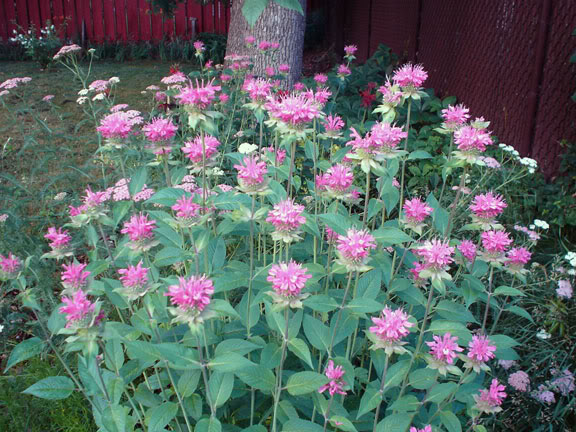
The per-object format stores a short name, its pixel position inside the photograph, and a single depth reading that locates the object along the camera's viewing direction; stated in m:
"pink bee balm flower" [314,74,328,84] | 3.13
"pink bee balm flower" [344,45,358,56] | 3.51
